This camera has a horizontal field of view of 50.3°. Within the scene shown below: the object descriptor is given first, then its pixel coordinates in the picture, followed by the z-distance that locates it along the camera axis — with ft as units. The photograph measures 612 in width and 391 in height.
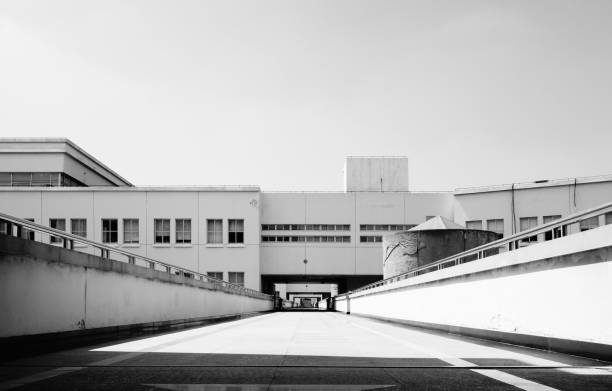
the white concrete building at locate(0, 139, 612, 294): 194.70
